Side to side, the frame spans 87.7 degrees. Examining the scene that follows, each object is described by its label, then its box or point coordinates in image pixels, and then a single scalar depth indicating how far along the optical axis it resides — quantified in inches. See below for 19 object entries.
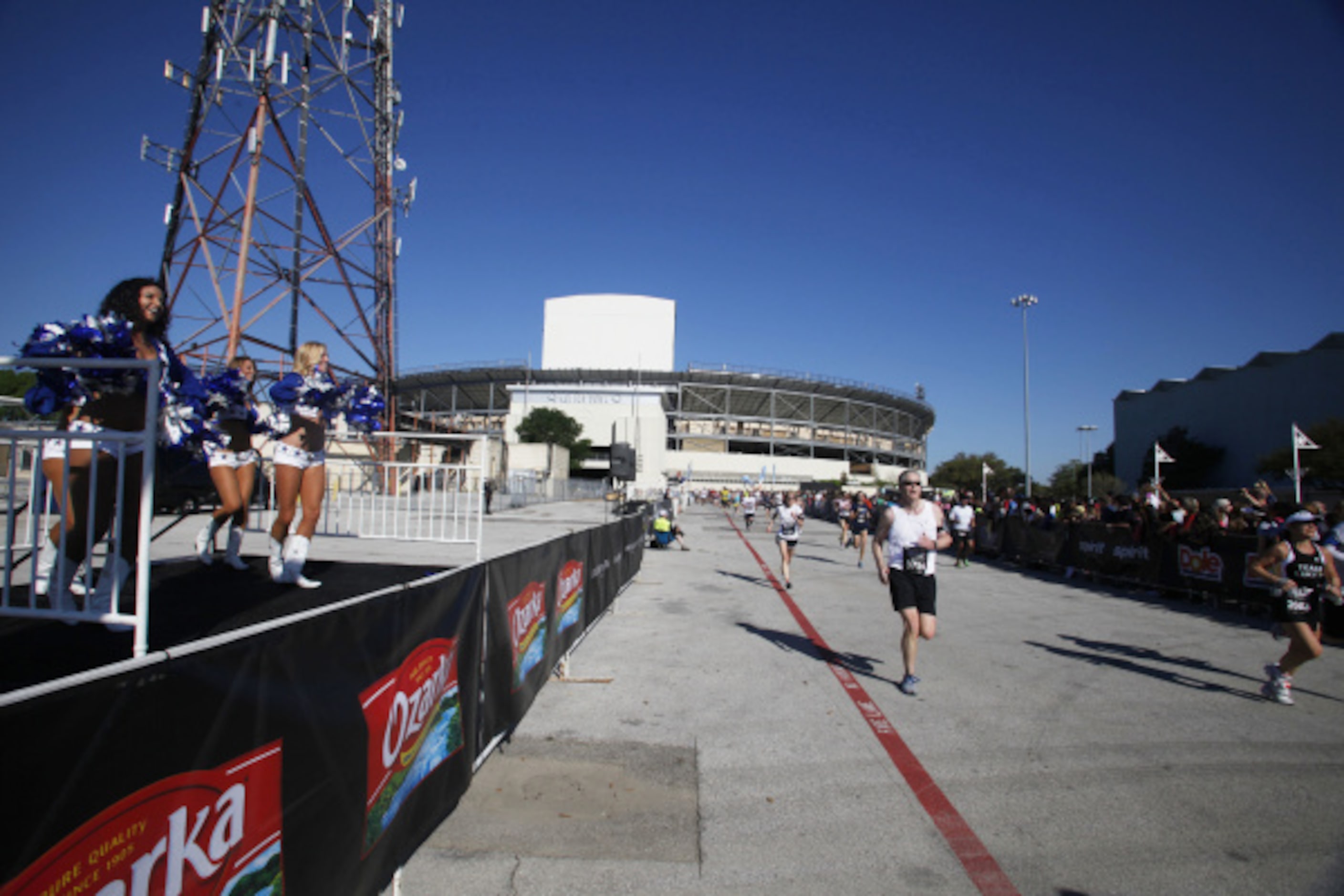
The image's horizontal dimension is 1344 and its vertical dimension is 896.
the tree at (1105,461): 3302.2
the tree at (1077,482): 2421.3
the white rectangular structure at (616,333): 3831.2
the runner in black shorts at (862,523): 640.4
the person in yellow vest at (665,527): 763.4
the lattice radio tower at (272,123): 738.2
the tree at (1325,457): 1315.2
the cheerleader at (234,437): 205.3
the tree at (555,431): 3134.8
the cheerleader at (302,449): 204.4
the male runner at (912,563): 236.7
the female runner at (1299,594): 226.7
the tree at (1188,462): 2236.7
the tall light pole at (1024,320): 1494.8
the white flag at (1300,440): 677.3
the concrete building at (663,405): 3435.0
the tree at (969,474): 2965.1
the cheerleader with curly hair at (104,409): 143.0
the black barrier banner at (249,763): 55.8
